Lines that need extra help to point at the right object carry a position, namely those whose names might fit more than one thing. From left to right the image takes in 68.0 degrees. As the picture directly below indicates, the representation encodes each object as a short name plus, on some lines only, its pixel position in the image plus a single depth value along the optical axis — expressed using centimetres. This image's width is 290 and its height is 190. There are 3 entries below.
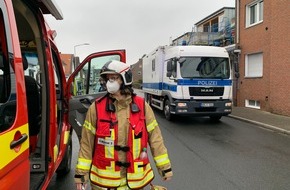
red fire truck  148
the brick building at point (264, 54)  943
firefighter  178
